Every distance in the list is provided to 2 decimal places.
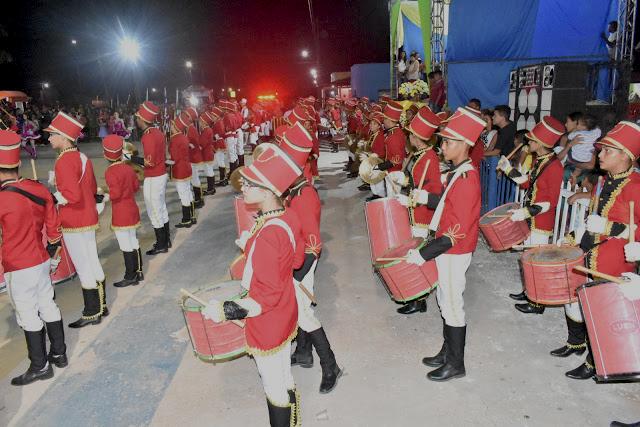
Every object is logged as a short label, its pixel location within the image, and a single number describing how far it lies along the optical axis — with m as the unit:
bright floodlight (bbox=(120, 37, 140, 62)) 24.72
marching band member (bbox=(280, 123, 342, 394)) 3.34
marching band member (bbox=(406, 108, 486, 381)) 3.30
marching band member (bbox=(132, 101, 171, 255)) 6.70
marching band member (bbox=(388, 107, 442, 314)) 4.84
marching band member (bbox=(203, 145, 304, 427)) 2.39
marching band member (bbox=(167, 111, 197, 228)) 8.09
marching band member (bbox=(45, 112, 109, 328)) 4.50
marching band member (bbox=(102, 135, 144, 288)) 5.38
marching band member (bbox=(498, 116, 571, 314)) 4.57
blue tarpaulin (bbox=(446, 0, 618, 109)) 10.41
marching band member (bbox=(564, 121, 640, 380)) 3.14
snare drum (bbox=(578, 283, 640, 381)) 2.70
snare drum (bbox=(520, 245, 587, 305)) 3.46
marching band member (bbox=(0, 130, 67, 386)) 3.62
